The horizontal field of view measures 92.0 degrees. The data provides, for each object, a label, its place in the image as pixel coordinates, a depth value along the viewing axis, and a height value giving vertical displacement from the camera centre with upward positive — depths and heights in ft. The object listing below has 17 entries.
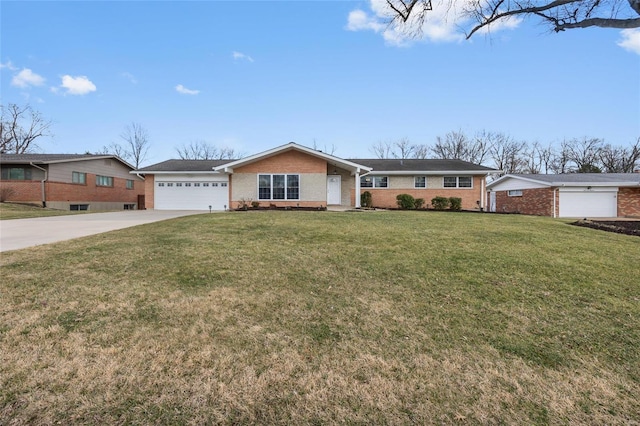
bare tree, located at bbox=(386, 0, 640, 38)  25.22 +18.83
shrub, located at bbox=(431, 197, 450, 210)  70.28 +0.30
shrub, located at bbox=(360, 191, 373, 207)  74.12 +1.30
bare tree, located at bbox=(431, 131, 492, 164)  159.94 +30.03
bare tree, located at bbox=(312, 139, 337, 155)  157.99 +28.97
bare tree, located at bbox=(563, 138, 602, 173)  153.89 +26.57
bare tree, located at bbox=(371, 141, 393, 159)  168.86 +30.36
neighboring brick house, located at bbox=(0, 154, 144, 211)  74.79 +6.43
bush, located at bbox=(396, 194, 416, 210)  71.46 +0.77
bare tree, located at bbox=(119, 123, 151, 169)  157.28 +33.66
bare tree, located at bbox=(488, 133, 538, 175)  161.79 +27.36
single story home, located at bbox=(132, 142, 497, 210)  62.59 +5.33
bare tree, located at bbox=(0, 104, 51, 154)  124.57 +31.15
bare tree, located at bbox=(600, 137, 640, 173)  144.36 +22.04
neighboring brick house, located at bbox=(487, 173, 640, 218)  70.38 +1.63
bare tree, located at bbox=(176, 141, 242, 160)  172.14 +30.07
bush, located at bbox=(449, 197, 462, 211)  70.49 +0.29
